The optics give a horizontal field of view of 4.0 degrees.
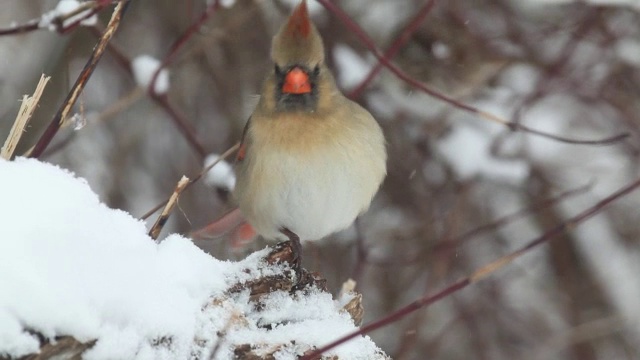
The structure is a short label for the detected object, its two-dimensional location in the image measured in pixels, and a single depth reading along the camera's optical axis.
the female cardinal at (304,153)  4.91
